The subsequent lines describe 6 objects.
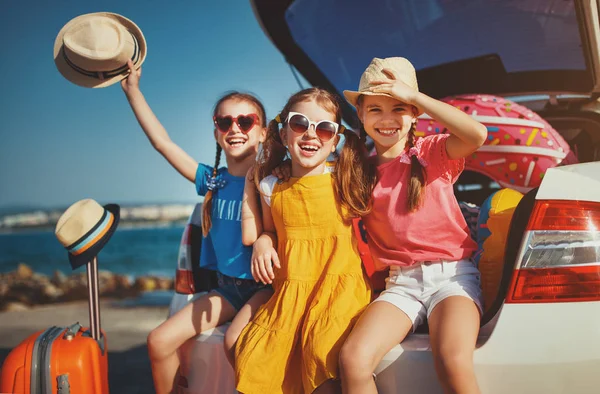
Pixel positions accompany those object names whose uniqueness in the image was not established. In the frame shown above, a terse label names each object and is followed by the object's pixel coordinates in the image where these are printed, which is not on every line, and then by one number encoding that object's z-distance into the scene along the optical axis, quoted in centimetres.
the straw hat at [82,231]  191
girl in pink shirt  148
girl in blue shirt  182
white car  123
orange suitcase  176
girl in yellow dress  151
